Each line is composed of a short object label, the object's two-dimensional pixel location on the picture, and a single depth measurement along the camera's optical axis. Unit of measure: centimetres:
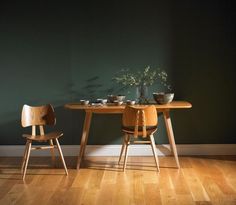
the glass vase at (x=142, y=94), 404
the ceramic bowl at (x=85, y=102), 393
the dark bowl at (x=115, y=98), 395
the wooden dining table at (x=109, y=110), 373
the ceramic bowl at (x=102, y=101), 397
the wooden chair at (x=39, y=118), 382
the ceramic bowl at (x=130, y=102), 390
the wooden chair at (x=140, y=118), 353
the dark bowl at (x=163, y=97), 378
